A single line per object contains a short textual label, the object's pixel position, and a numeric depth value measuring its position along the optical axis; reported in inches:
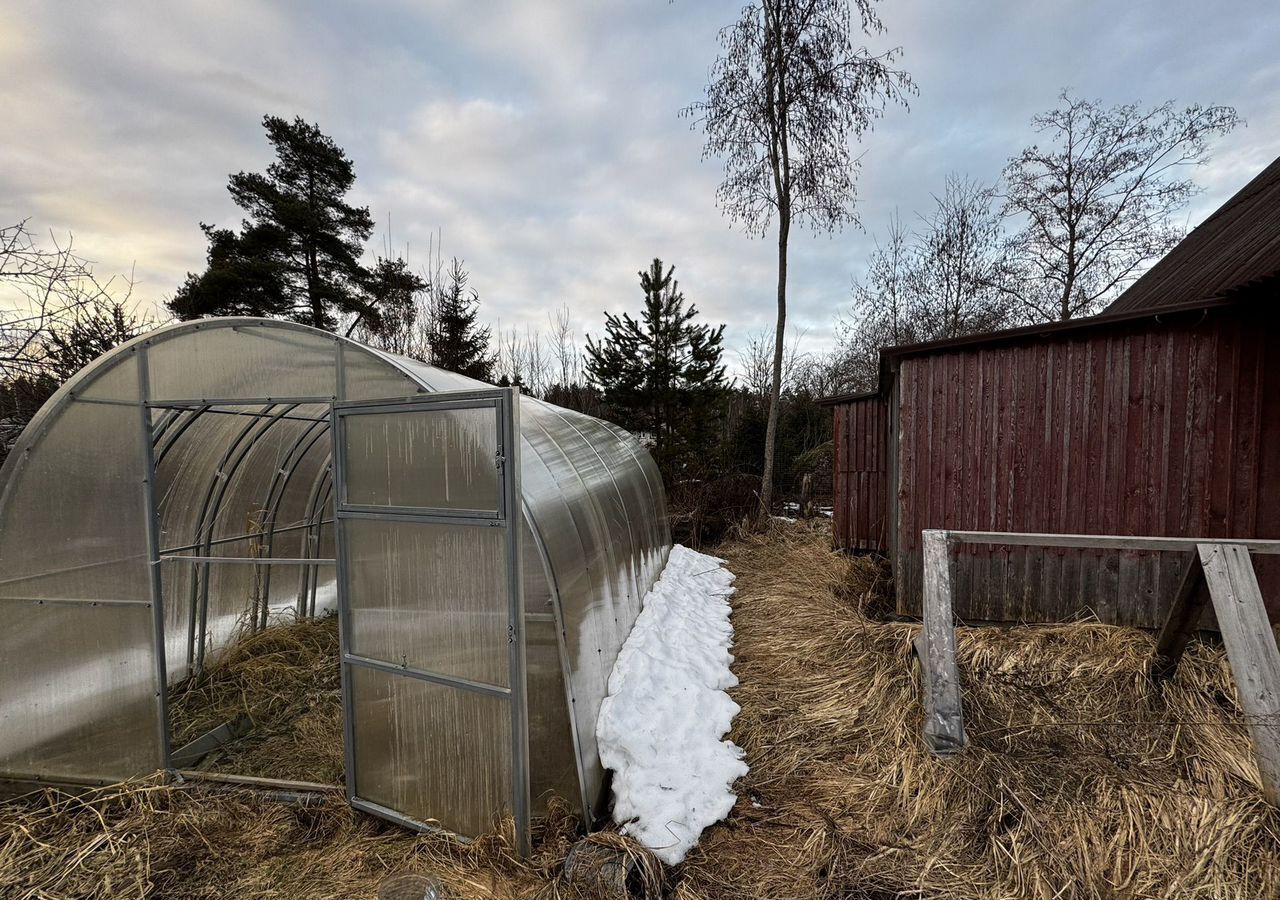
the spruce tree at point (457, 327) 462.3
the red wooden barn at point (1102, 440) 153.8
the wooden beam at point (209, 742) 140.6
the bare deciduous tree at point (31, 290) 170.6
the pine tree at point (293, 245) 432.1
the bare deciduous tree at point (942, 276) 521.3
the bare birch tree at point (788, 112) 357.1
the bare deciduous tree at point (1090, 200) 438.9
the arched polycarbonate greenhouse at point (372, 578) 98.3
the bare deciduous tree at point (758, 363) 650.2
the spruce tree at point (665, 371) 406.5
